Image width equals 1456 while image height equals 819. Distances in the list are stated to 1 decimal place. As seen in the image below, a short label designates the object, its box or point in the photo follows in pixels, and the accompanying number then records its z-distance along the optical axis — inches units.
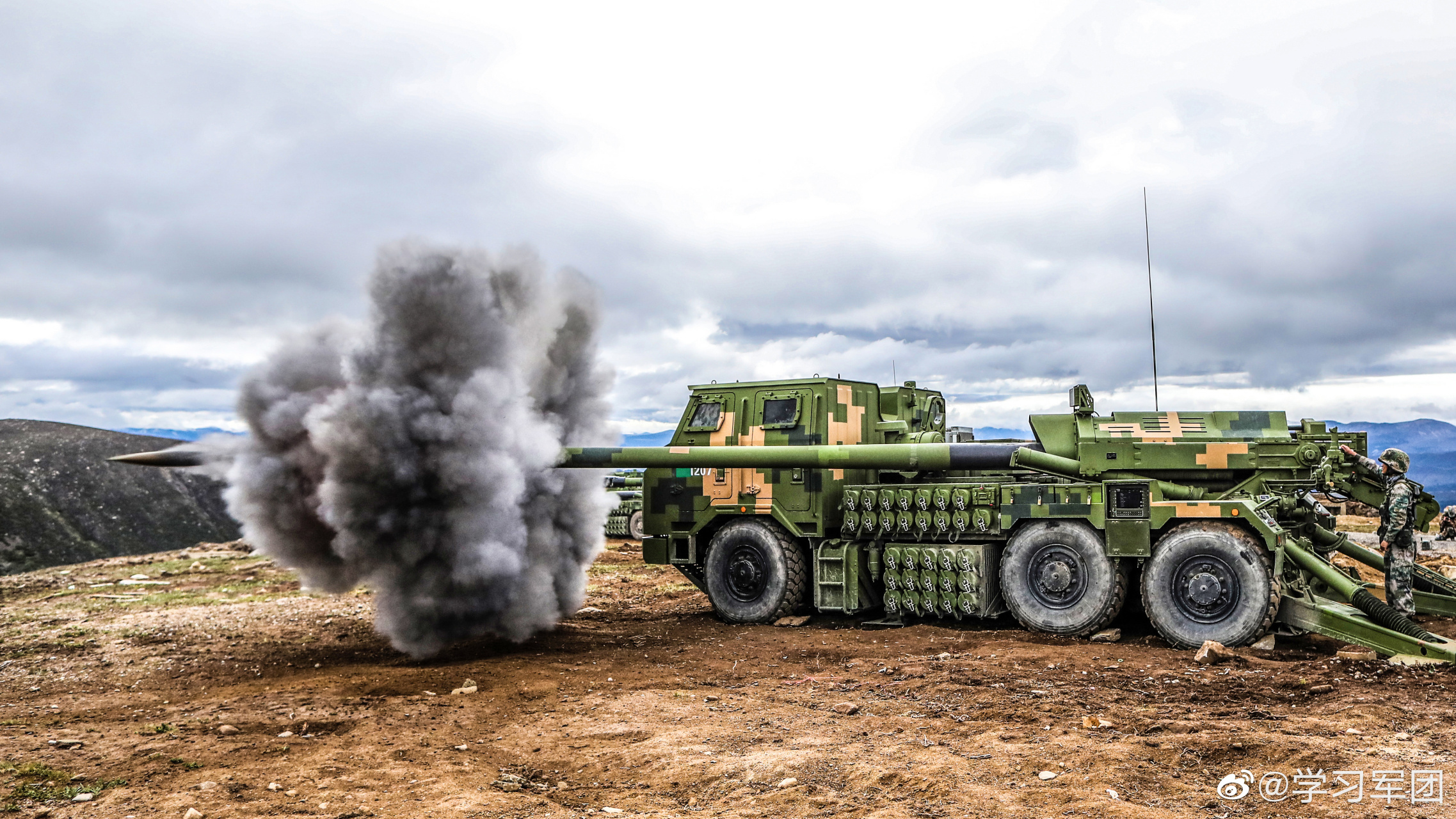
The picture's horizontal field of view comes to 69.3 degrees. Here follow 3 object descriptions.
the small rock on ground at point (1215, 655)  373.7
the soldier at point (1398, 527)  404.2
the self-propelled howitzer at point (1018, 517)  405.1
